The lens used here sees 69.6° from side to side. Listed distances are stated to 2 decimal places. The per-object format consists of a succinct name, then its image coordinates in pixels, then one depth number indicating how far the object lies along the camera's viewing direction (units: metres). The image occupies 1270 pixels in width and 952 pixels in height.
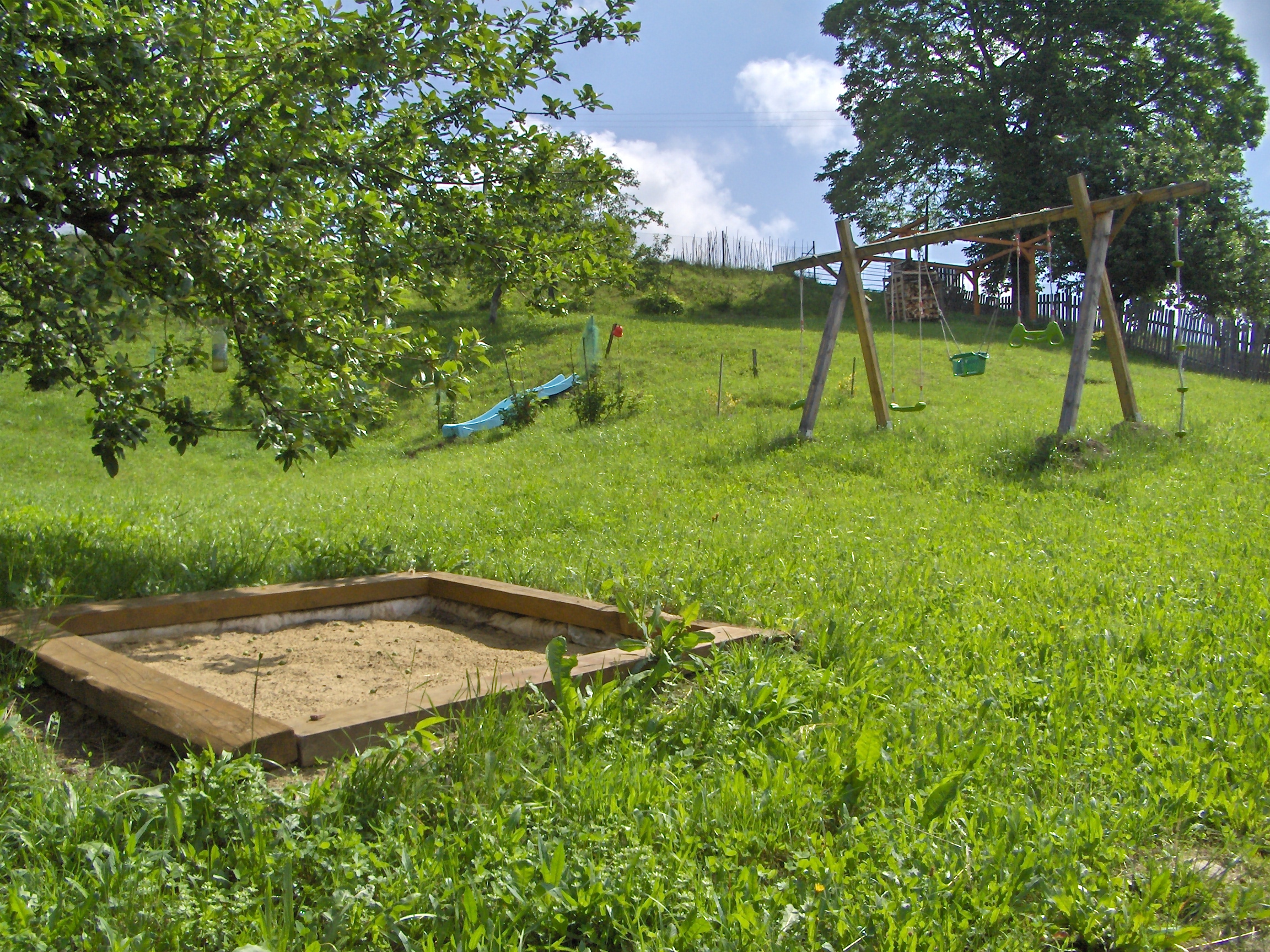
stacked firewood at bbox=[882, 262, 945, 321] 27.14
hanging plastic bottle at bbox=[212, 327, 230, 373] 6.06
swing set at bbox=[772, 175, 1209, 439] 9.75
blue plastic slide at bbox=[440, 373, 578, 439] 19.41
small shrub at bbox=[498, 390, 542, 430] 18.98
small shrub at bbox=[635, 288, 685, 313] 31.38
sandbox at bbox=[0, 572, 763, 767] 2.87
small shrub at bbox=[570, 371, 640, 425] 17.17
